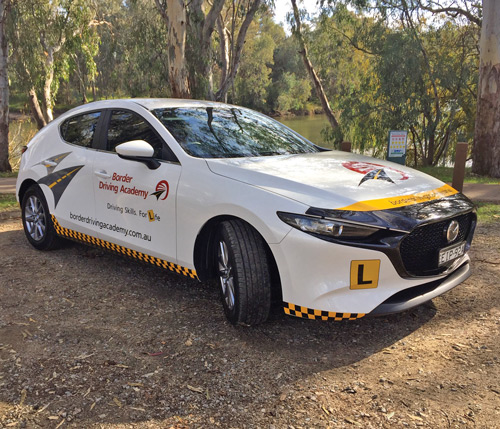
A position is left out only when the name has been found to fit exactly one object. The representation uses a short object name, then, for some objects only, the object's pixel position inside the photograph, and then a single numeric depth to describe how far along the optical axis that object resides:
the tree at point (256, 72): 44.28
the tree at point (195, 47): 12.03
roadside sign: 7.61
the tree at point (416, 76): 16.39
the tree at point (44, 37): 18.94
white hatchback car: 3.17
